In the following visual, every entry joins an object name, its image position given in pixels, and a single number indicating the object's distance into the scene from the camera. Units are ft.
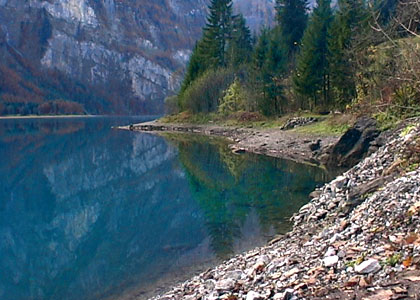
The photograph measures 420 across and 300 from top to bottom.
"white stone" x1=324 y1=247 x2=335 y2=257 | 23.53
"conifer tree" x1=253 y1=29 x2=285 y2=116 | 162.67
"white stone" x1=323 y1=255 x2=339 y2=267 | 21.91
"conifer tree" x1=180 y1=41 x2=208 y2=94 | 234.79
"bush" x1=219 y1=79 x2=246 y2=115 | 185.61
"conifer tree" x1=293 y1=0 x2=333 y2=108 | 140.77
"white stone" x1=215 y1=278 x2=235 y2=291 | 24.96
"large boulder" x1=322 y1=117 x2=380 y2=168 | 70.79
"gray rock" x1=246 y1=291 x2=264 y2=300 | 21.29
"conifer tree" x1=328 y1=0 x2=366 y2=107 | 123.54
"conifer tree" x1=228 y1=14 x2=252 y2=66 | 212.64
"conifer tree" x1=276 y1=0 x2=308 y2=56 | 194.59
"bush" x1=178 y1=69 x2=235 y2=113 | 208.23
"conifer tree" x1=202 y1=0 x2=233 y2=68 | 223.92
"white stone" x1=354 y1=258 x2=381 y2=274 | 19.58
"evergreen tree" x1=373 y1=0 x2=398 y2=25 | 145.59
